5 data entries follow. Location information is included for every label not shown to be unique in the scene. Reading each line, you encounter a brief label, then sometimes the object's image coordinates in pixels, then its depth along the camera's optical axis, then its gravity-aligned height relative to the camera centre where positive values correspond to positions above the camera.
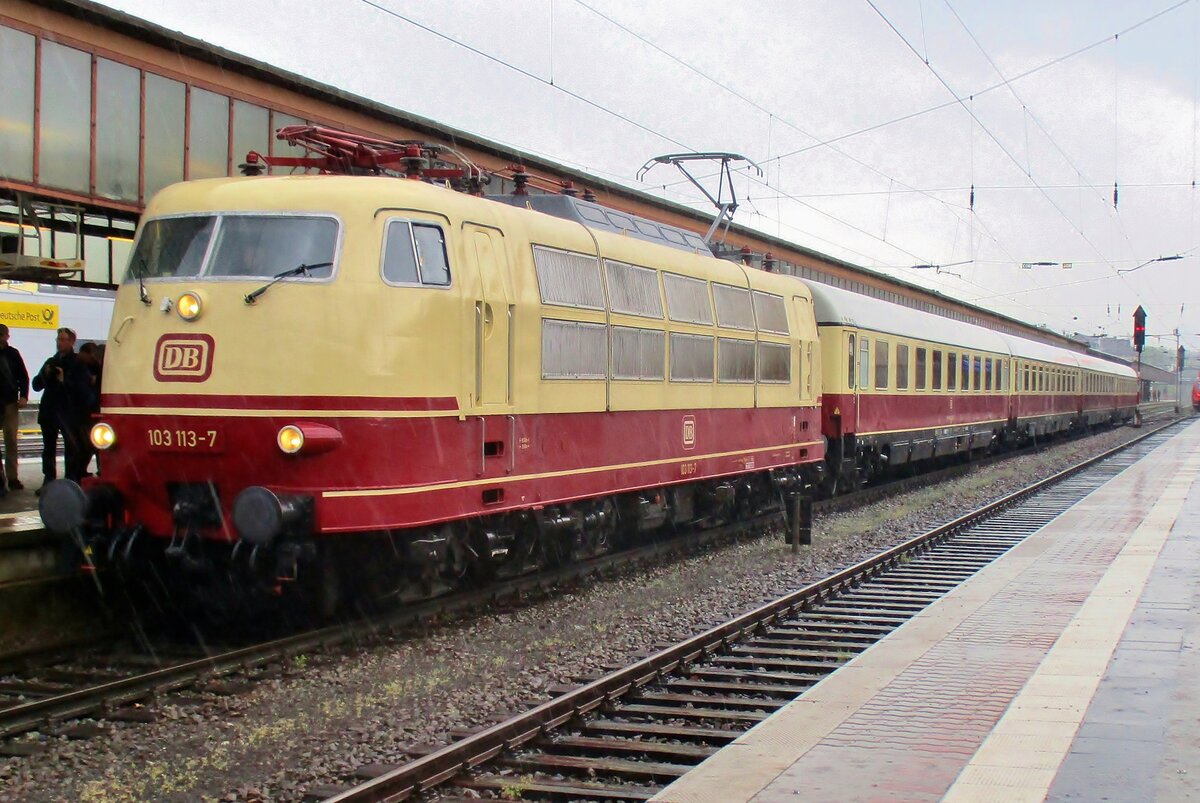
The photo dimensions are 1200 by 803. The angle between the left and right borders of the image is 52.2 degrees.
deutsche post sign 33.50 +2.61
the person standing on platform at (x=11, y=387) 12.27 +0.24
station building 14.80 +3.97
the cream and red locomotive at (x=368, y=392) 8.94 +0.17
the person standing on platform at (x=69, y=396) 11.90 +0.14
